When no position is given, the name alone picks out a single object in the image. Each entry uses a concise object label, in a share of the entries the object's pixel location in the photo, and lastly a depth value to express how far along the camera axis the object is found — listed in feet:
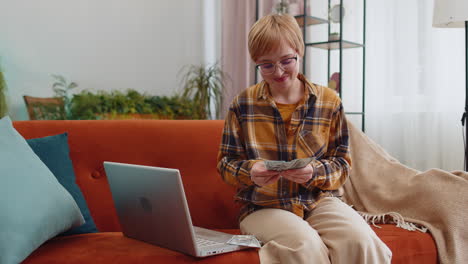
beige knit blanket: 4.97
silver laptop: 3.99
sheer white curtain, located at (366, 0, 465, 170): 9.87
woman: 4.38
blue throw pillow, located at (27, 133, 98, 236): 5.23
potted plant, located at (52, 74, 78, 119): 12.11
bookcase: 11.42
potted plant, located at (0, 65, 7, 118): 10.47
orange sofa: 5.79
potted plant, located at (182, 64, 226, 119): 13.16
